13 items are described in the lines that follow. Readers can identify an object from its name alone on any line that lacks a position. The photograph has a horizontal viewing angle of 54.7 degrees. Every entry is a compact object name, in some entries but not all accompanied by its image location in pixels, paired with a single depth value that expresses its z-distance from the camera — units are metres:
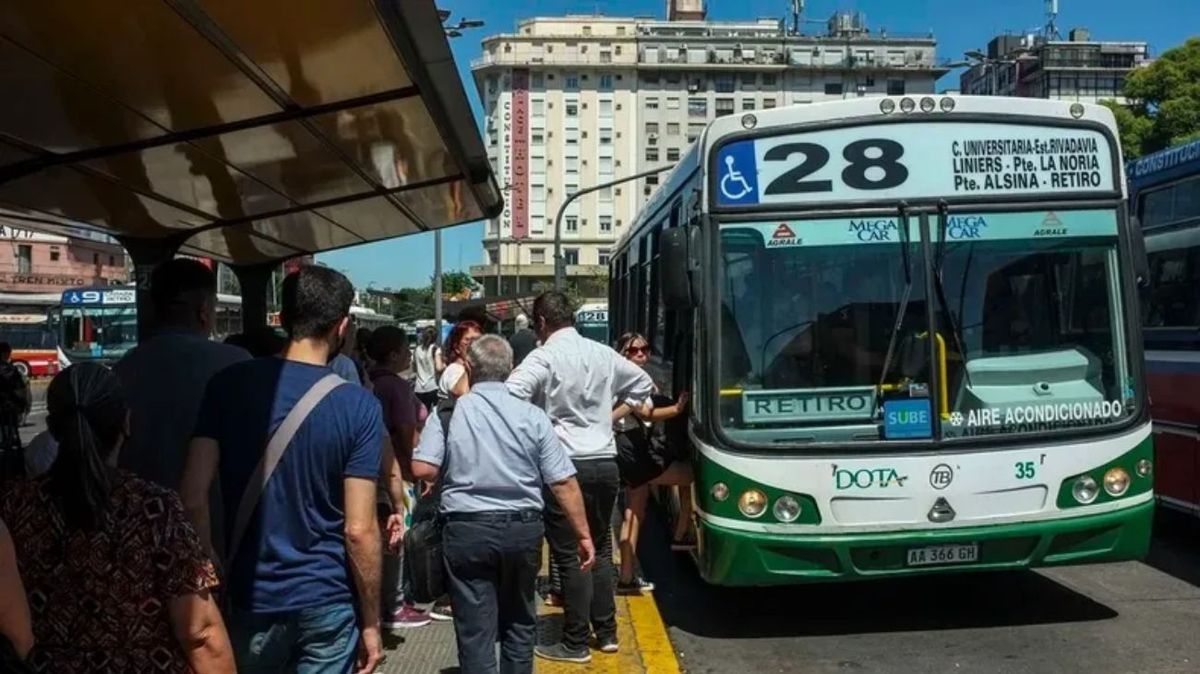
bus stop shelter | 3.62
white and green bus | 6.43
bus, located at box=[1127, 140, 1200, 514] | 8.54
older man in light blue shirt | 4.69
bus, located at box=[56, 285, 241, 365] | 31.88
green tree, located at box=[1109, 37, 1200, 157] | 37.38
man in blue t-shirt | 3.40
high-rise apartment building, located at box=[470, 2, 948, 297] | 106.44
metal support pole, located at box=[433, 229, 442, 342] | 24.94
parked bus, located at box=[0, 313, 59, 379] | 41.38
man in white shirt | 6.02
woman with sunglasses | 7.24
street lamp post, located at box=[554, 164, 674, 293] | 26.70
